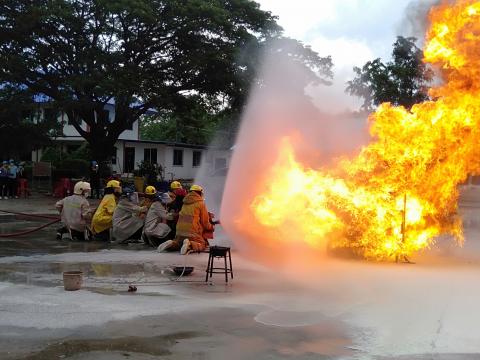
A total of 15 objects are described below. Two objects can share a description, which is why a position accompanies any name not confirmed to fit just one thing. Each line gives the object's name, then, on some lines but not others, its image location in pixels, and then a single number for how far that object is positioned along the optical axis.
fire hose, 13.48
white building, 43.00
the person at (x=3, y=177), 23.89
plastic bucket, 7.78
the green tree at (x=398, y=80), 23.58
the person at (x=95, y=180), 25.16
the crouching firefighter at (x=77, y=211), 13.10
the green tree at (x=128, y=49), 22.97
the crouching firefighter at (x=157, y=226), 12.49
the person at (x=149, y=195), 13.04
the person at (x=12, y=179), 24.23
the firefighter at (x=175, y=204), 12.40
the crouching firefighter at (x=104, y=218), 13.21
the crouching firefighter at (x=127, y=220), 12.98
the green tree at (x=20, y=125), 24.70
